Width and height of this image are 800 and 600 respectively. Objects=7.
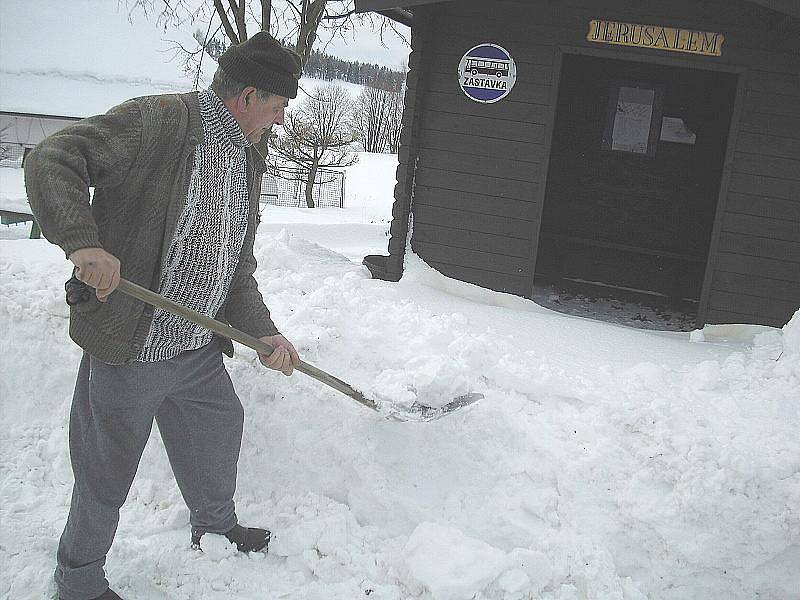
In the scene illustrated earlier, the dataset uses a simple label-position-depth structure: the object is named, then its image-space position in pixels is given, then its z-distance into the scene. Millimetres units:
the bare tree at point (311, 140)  27750
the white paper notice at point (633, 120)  9172
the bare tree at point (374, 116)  56500
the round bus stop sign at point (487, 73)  6551
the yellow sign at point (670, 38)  6062
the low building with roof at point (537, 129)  6043
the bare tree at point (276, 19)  10133
